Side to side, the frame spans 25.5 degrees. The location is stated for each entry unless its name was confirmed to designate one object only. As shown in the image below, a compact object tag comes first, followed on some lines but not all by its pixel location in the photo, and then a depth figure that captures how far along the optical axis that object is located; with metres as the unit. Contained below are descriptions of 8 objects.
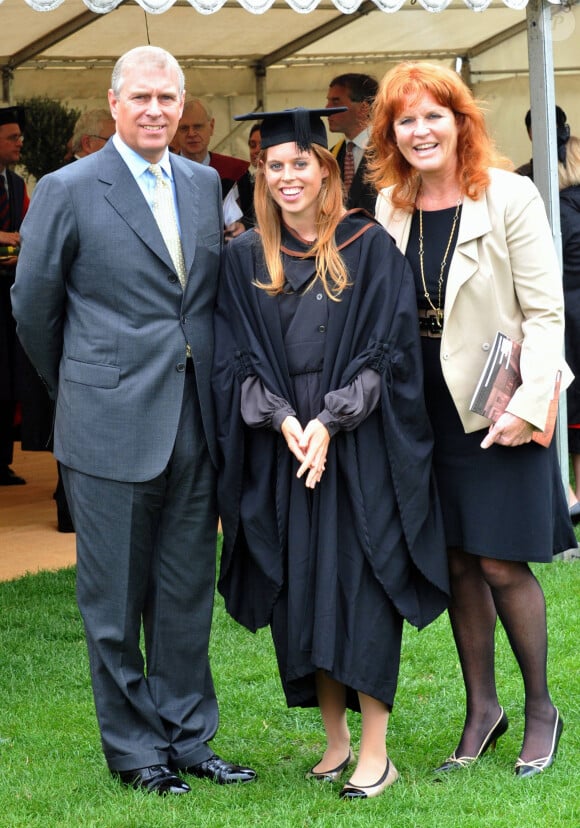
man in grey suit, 3.61
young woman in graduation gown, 3.60
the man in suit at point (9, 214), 8.30
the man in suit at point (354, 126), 7.40
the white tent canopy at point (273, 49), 9.05
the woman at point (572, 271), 6.99
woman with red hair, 3.66
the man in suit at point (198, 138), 8.14
